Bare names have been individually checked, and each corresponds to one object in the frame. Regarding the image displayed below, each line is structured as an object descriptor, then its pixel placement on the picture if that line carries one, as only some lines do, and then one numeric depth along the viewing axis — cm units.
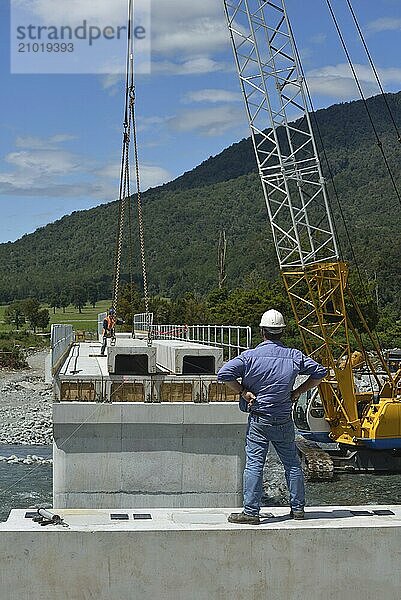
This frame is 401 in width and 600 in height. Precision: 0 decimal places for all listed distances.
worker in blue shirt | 820
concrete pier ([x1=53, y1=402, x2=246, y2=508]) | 1767
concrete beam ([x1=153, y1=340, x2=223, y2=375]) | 2191
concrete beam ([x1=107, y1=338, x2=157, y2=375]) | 2128
